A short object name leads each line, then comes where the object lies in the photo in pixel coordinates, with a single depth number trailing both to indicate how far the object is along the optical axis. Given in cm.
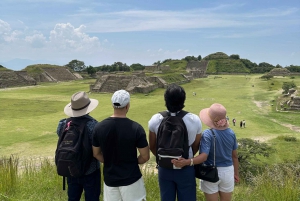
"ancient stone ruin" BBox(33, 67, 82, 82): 5081
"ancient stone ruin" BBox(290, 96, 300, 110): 2005
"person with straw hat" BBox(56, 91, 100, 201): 321
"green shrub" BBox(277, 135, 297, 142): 1198
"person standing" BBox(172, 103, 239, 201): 305
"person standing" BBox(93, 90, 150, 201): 284
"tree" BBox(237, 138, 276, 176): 846
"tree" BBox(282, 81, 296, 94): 2784
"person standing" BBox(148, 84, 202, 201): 288
